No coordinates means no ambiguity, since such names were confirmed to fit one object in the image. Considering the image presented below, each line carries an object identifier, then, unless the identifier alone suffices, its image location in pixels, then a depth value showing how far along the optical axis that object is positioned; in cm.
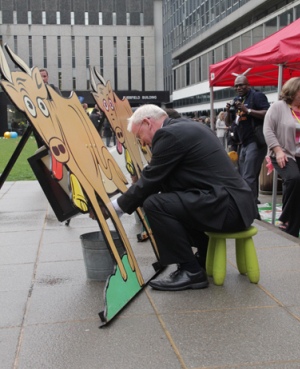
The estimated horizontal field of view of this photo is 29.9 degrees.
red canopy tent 702
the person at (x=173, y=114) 582
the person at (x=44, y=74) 846
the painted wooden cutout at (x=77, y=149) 370
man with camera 809
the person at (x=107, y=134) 3055
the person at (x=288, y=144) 650
